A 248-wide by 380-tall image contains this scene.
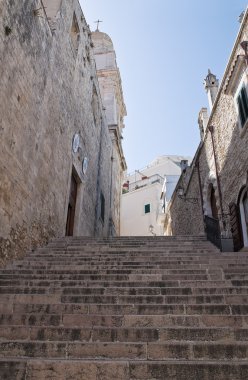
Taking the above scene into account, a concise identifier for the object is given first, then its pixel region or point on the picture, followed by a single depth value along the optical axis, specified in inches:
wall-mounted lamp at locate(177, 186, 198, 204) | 601.7
